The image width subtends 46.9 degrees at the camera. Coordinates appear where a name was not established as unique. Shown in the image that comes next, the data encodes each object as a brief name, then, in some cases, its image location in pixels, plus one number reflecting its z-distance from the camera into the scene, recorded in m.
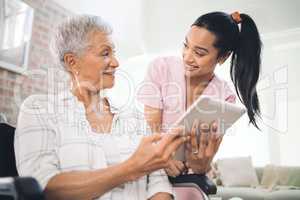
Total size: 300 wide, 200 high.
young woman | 1.56
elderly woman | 0.95
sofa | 1.85
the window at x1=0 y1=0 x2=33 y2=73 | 1.72
